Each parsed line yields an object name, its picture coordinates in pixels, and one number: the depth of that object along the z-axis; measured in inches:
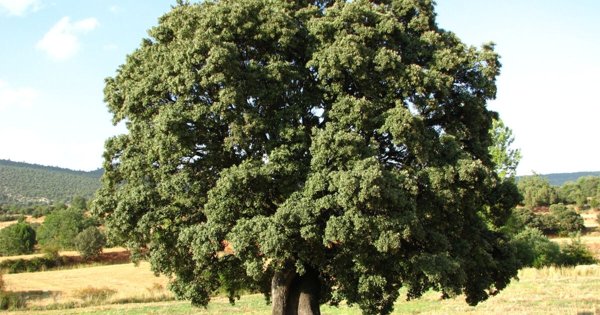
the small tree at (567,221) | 3470.5
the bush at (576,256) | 2148.1
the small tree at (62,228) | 3474.4
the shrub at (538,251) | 2093.0
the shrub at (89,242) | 3238.2
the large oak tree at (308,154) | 669.3
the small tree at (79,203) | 4505.2
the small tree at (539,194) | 4913.9
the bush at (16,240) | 3405.5
